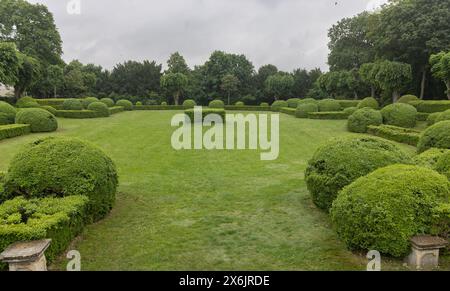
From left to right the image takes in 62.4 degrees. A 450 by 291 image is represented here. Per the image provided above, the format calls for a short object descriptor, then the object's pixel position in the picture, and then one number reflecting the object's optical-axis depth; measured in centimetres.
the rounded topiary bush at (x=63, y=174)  633
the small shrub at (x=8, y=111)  2062
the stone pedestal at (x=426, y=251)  468
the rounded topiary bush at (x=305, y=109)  2973
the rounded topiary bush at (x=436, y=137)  1108
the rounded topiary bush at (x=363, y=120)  2055
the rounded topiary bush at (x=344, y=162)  667
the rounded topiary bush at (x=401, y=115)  2064
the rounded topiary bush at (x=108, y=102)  3884
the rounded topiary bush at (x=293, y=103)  4032
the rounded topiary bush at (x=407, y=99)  2698
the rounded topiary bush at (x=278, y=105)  4072
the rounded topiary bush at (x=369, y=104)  2901
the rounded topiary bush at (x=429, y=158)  790
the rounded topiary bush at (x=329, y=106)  3144
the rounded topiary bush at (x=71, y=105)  3012
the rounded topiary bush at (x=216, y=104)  4297
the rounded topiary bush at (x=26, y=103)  2893
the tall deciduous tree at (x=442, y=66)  2217
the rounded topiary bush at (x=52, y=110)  2817
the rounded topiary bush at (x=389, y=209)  486
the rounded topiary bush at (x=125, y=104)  4090
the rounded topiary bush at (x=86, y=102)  3408
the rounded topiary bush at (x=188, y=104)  4395
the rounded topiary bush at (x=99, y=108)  2992
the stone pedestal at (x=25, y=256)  420
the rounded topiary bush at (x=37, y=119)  1956
